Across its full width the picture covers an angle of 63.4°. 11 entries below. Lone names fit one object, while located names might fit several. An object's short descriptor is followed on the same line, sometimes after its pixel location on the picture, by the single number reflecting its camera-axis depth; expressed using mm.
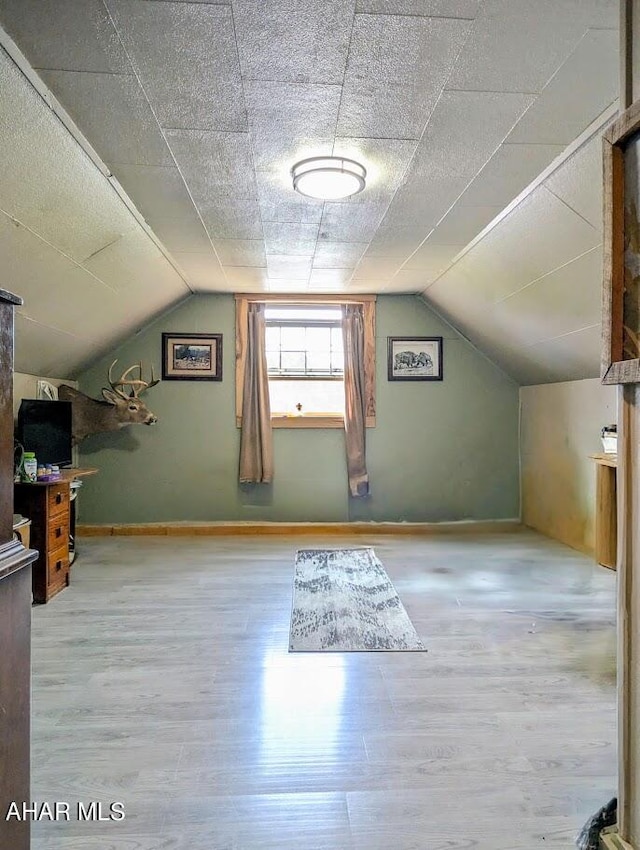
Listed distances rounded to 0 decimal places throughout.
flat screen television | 3885
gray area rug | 2732
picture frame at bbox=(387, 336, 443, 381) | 5570
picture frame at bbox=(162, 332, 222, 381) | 5418
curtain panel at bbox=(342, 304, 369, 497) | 5457
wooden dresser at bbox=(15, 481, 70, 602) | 3279
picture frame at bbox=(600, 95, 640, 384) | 1250
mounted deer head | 5039
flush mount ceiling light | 2613
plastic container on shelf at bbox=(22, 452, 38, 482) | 3420
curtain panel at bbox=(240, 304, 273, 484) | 5398
